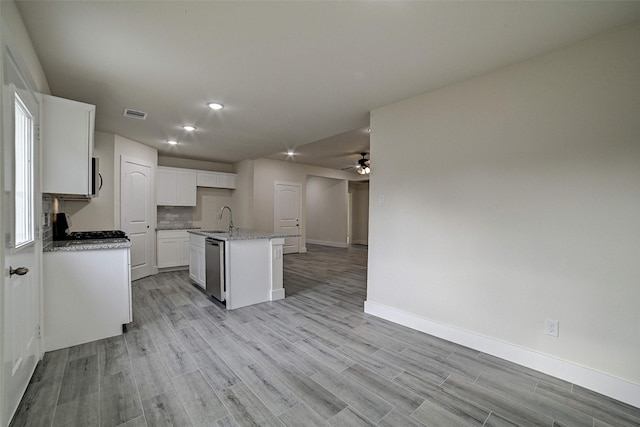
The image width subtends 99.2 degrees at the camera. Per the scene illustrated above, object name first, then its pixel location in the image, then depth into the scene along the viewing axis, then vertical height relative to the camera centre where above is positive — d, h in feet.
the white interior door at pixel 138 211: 15.60 -0.28
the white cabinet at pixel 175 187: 18.78 +1.43
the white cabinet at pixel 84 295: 8.07 -2.82
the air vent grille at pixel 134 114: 11.22 +3.92
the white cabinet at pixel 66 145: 7.72 +1.76
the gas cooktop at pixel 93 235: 10.80 -1.22
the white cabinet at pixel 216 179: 20.95 +2.23
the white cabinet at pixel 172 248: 17.88 -2.79
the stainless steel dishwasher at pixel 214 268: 11.76 -2.77
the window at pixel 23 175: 5.95 +0.71
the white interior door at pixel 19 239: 4.85 -0.72
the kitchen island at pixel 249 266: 11.56 -2.65
